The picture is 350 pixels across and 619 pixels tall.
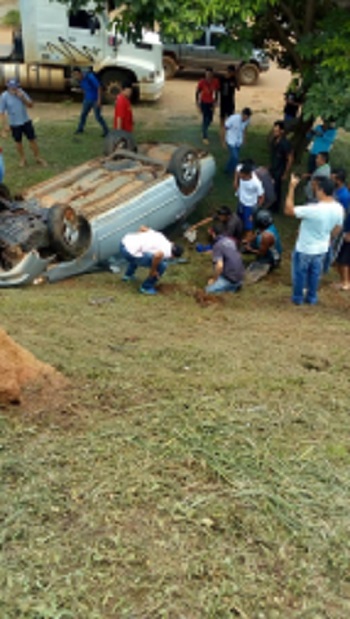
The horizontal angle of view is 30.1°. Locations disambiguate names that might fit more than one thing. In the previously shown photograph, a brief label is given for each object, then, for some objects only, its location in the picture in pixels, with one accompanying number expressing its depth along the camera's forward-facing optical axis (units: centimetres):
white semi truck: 1477
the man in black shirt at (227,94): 1273
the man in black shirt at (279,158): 1020
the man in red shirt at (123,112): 1159
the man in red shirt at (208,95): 1274
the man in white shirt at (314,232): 647
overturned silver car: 740
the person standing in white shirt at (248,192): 878
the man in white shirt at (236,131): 1098
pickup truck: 1800
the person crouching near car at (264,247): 825
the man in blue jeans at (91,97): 1280
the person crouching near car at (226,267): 764
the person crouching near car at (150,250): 748
